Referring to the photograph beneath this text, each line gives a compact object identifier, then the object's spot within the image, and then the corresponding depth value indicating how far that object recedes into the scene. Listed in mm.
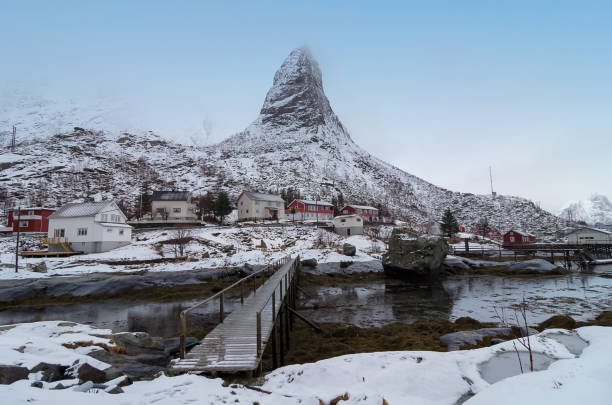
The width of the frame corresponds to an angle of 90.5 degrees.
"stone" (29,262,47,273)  28980
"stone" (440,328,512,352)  9609
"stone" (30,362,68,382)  6336
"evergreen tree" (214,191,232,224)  62031
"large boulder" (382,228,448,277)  31031
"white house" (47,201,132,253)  38719
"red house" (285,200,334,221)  71625
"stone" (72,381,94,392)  5836
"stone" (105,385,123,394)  5737
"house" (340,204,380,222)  73375
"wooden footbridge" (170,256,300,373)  6910
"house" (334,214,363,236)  53647
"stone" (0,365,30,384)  5730
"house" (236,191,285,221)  65625
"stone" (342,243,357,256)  37312
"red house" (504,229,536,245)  68000
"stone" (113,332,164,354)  10656
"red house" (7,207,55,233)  49938
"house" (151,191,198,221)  60906
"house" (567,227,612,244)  58656
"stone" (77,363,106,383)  6594
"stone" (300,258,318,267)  33375
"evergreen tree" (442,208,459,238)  69438
